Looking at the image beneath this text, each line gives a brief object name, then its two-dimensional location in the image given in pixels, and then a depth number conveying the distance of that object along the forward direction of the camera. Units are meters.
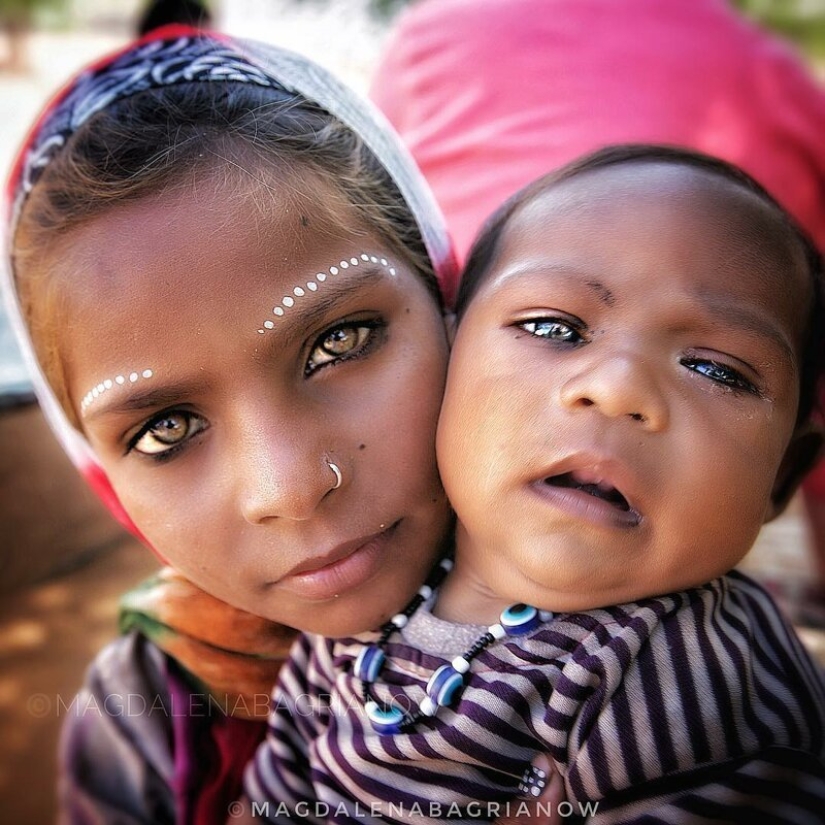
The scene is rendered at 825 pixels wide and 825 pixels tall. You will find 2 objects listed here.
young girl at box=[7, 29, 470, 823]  0.27
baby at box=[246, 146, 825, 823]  0.24
